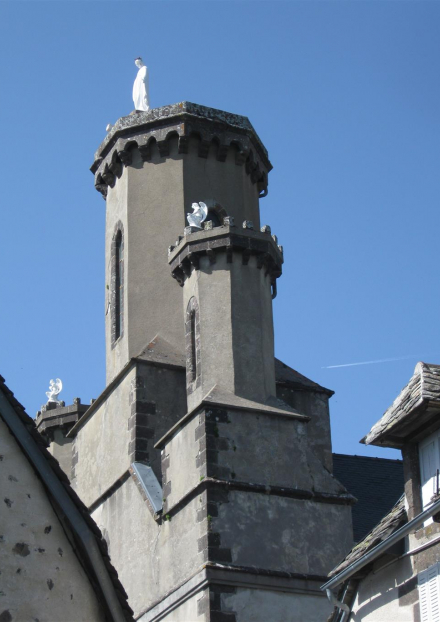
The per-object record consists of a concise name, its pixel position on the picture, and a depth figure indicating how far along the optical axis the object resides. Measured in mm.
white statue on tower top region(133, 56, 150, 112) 27938
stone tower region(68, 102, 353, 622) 21016
